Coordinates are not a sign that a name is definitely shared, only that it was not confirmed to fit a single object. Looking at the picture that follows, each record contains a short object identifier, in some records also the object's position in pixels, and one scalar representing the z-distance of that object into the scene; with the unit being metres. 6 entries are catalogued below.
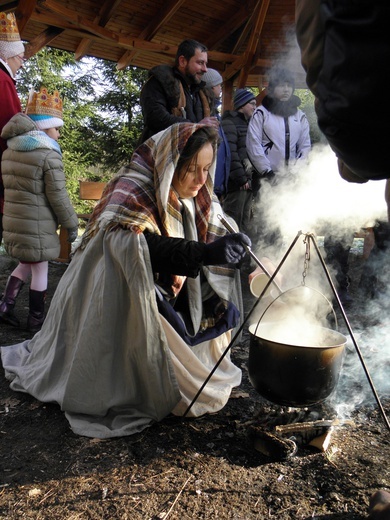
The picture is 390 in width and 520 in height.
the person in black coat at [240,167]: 5.53
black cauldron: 2.09
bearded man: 4.32
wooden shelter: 6.54
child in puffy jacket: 4.02
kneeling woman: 2.52
